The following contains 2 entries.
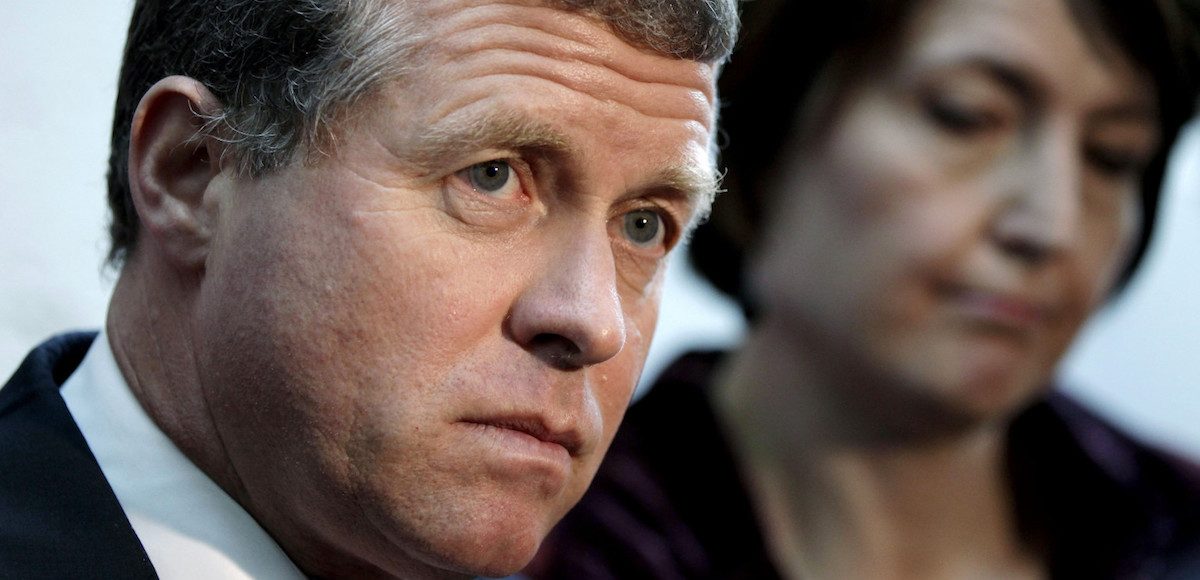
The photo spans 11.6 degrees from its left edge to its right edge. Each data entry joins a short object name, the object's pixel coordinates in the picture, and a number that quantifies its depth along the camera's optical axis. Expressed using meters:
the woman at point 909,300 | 2.21
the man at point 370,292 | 1.83
